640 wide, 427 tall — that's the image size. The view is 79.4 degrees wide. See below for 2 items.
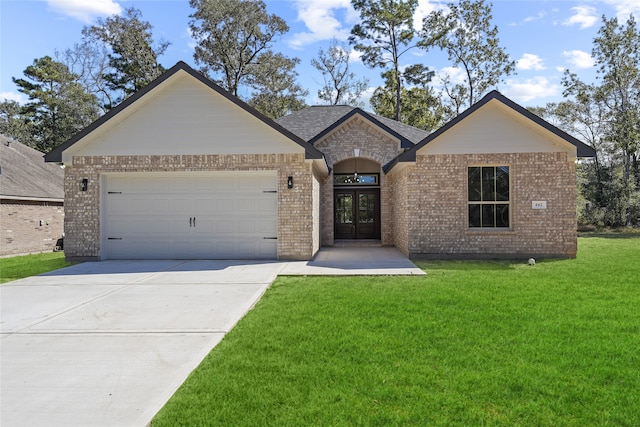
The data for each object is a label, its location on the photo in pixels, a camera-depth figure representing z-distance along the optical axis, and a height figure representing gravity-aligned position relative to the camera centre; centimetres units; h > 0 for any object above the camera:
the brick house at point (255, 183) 1116 +92
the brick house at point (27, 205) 1477 +43
